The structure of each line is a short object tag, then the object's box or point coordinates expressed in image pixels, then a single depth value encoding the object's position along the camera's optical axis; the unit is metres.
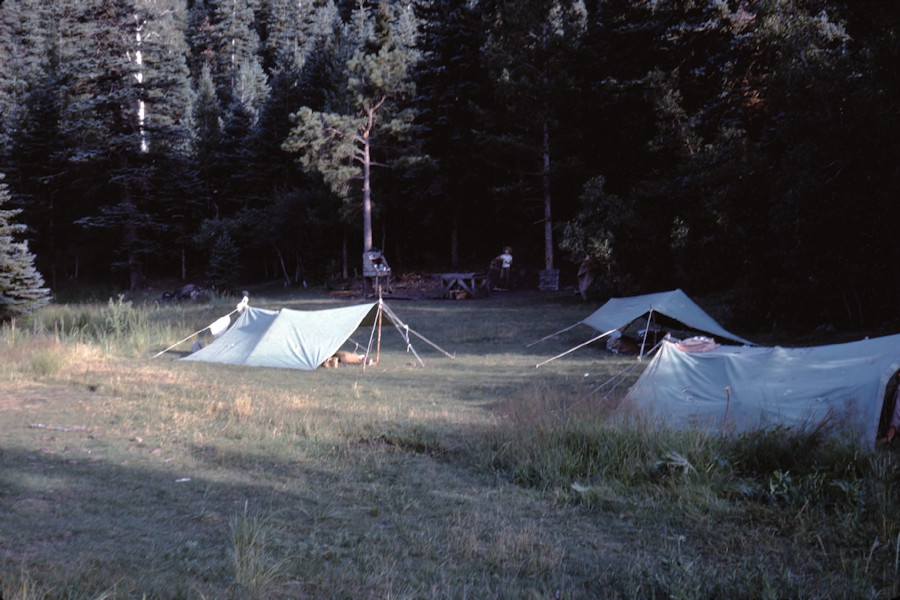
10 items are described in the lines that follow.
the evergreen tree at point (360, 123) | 30.27
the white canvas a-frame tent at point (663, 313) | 13.92
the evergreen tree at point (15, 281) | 18.81
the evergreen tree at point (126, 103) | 34.81
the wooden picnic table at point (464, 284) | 27.00
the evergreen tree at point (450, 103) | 31.42
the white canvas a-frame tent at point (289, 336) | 13.82
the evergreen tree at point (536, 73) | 26.23
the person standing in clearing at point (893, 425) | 6.75
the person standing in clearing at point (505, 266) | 28.12
